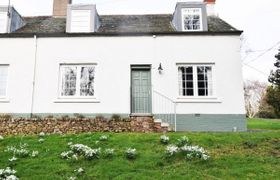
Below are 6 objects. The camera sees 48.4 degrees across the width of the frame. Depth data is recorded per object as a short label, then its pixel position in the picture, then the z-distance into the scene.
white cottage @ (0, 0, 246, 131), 15.62
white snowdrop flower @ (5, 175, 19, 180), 7.12
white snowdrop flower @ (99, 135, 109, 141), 10.88
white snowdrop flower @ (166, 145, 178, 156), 8.95
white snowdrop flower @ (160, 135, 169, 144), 10.55
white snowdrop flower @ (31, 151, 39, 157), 9.25
